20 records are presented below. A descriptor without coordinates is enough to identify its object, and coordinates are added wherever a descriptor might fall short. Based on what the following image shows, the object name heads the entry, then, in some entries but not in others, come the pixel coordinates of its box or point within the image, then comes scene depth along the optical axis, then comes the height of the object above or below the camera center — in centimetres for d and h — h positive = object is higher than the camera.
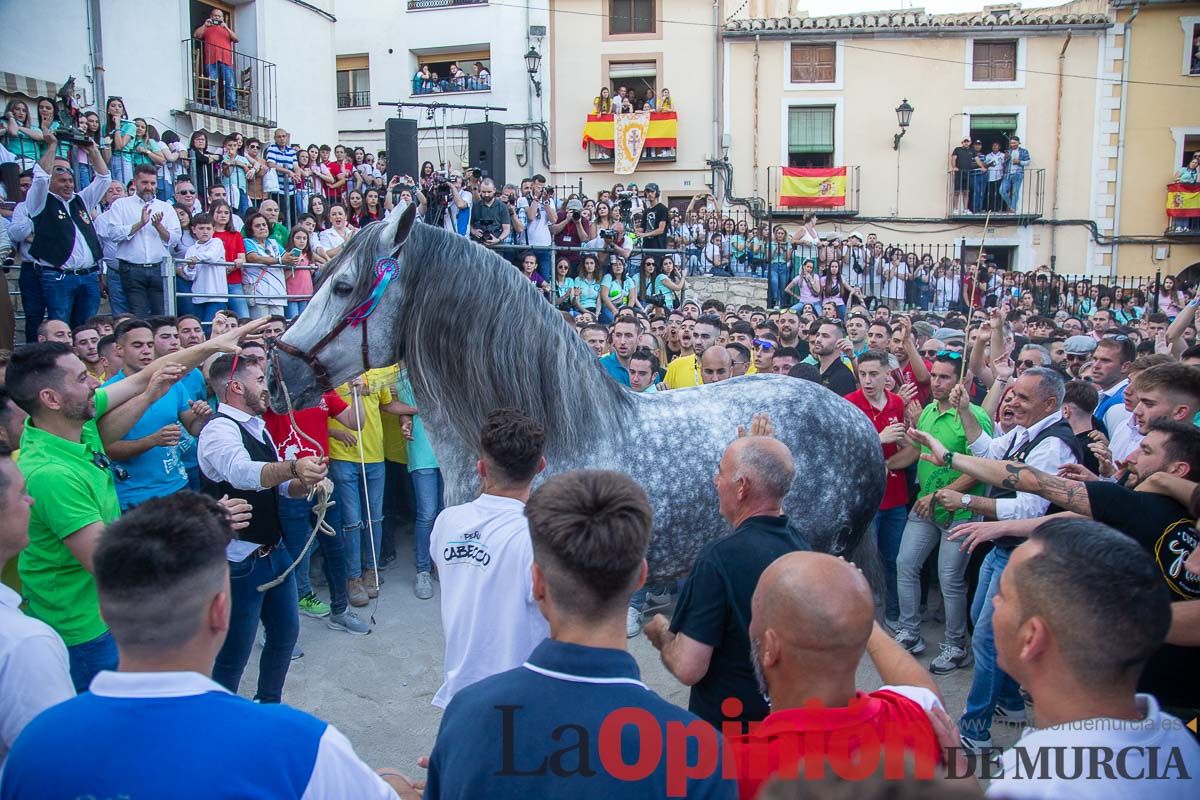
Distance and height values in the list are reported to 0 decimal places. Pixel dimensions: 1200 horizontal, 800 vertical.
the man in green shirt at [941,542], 539 -187
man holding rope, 411 -122
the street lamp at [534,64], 2445 +567
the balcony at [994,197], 2503 +176
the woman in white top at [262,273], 959 -14
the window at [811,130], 2589 +390
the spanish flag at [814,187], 2519 +209
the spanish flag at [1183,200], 2403 +158
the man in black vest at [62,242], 834 +19
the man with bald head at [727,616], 265 -112
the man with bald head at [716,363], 639 -80
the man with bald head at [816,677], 186 -97
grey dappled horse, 390 -47
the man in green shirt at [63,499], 332 -95
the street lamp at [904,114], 2395 +407
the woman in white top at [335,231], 1134 +40
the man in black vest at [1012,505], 430 -126
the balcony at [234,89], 1611 +344
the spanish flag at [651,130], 2506 +380
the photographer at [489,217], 1424 +72
